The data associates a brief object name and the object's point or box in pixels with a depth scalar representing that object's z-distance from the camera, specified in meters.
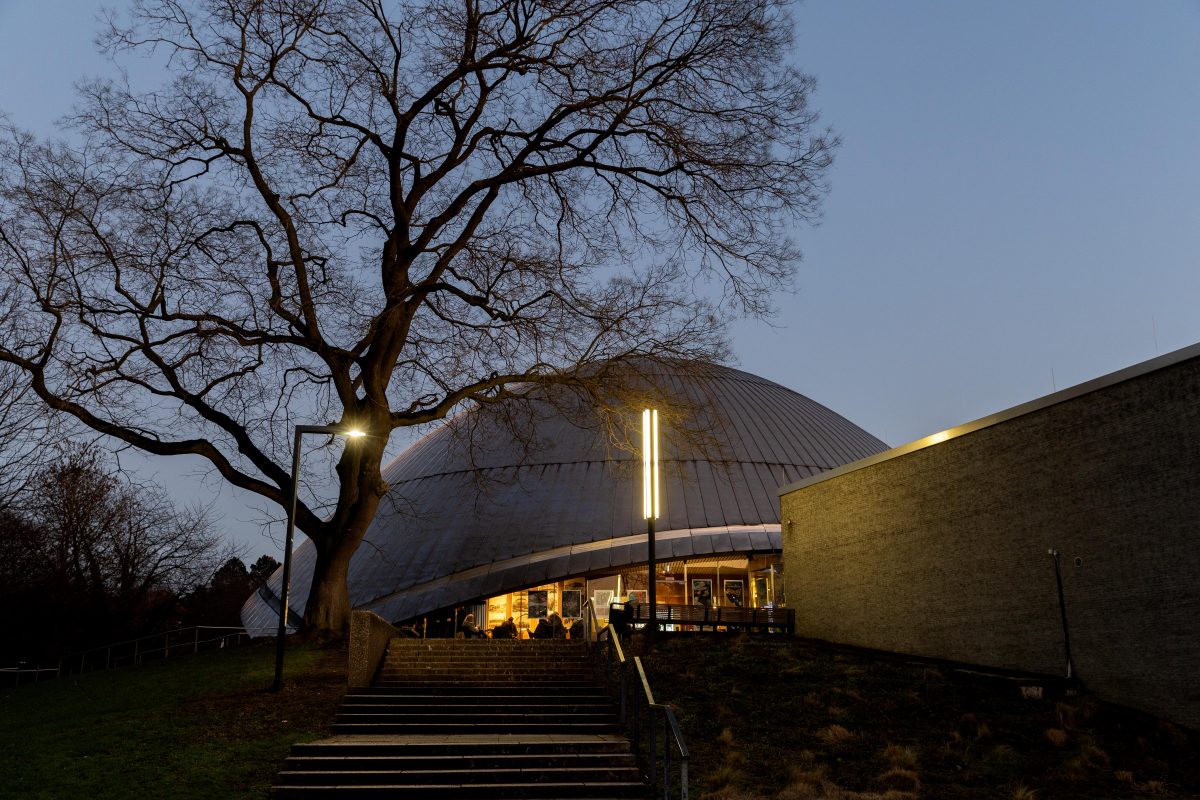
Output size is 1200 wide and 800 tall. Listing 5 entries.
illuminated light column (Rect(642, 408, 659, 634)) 22.33
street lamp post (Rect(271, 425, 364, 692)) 15.98
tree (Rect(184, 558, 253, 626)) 48.59
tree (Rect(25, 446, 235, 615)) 29.81
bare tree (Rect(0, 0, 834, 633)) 19.00
